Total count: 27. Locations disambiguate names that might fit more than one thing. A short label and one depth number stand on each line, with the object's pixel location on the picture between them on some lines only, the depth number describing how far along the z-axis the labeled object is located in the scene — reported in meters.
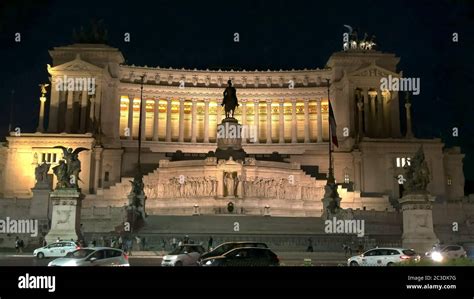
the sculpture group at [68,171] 41.53
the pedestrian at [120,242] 39.48
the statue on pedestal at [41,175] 58.62
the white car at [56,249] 35.84
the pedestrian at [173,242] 41.38
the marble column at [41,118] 81.90
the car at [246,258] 25.19
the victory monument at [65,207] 40.72
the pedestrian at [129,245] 39.35
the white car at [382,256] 29.75
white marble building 77.00
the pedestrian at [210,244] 40.12
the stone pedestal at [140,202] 50.84
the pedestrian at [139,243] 41.80
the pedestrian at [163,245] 41.78
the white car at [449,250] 34.53
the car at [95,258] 23.64
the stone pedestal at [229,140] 66.69
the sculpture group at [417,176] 41.78
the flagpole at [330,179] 56.86
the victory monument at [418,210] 40.88
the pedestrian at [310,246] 40.81
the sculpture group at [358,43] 97.94
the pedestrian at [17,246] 43.46
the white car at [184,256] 28.08
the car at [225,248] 26.59
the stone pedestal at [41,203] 55.56
